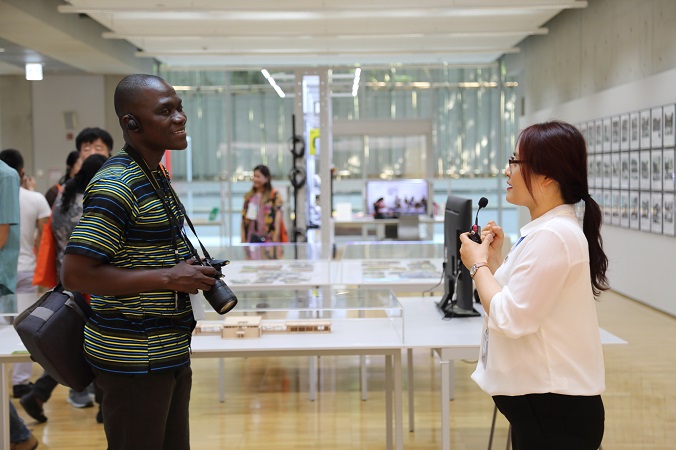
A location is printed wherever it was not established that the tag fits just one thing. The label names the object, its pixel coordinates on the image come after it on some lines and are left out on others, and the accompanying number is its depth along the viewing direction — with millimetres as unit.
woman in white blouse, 2158
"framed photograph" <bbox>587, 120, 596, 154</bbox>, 11734
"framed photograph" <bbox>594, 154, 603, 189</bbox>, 11609
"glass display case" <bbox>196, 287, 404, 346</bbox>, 3936
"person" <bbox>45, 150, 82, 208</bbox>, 5676
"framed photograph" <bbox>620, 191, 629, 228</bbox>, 10445
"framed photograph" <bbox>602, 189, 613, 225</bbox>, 11223
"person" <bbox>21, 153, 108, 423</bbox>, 4695
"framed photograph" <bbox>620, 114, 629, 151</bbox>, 10281
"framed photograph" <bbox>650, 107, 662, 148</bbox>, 9203
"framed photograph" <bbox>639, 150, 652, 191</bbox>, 9633
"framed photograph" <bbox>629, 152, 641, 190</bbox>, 9991
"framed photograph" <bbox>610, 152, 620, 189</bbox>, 10766
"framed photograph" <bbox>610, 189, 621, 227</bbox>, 10852
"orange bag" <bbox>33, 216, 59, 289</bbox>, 5027
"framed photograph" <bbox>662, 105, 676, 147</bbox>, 8828
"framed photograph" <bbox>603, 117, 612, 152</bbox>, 11000
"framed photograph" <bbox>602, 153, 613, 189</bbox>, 11117
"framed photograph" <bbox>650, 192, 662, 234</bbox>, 9242
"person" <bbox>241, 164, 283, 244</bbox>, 8750
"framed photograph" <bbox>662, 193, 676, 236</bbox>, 8859
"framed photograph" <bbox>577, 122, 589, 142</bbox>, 12132
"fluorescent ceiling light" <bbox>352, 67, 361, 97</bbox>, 11348
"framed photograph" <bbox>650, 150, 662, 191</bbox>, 9250
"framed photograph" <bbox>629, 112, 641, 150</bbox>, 9898
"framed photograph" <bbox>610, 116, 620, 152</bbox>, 10648
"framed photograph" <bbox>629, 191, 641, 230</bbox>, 10008
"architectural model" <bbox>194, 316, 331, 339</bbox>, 3885
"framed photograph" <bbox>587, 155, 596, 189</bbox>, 12062
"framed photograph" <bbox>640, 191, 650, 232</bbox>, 9641
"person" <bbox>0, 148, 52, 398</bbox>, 5711
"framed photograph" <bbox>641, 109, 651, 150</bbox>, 9562
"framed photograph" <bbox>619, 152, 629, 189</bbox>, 10398
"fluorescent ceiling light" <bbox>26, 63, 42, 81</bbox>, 8291
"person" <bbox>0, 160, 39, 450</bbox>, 4441
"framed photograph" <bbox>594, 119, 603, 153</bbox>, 11352
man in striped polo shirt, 2088
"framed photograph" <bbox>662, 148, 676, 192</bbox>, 8859
